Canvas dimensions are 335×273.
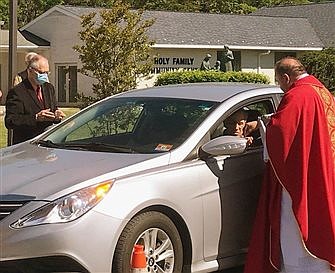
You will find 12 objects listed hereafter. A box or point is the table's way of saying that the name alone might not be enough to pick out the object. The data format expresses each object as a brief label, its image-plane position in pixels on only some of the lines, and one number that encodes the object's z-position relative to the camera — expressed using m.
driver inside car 6.34
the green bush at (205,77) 28.50
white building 35.69
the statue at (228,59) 32.28
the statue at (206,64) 31.95
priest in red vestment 5.34
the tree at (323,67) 36.53
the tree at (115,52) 19.12
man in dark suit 7.66
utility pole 11.26
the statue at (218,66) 32.97
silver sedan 4.96
